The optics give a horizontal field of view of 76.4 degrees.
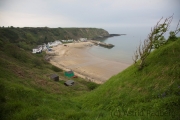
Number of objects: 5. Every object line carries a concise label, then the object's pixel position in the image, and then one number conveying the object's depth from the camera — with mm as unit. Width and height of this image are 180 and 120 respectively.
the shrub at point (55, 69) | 37000
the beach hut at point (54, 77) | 24656
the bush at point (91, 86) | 24266
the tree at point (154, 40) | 10533
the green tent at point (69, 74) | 33266
